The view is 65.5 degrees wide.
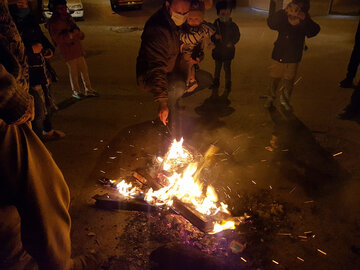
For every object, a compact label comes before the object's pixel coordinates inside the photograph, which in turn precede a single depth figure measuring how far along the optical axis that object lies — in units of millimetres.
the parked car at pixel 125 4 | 20266
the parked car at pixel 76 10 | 17453
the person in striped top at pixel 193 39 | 4164
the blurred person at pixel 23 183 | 1980
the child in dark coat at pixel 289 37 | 5514
